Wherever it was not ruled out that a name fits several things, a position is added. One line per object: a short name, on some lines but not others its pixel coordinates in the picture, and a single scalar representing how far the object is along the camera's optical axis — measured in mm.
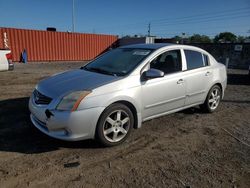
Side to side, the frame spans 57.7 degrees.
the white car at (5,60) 9452
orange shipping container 18219
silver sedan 3182
